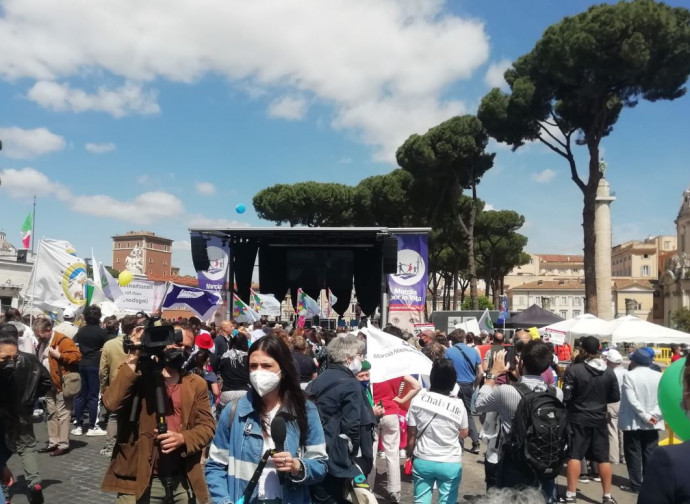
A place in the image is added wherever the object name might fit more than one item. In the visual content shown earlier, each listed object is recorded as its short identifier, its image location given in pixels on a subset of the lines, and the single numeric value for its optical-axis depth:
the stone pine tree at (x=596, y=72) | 21.05
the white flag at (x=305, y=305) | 18.34
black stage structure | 16.42
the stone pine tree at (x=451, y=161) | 29.80
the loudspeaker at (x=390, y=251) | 15.08
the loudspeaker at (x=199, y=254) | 15.70
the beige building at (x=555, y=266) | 129.12
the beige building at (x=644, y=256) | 110.44
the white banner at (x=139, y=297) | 13.06
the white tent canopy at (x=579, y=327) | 14.12
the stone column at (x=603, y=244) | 36.66
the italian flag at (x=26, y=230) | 22.57
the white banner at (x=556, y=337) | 14.97
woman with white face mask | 2.56
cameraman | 2.97
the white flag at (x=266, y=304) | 19.41
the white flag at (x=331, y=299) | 20.80
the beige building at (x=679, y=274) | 68.81
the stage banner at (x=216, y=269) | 15.60
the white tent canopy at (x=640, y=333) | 12.00
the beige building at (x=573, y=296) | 89.75
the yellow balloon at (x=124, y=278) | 14.66
